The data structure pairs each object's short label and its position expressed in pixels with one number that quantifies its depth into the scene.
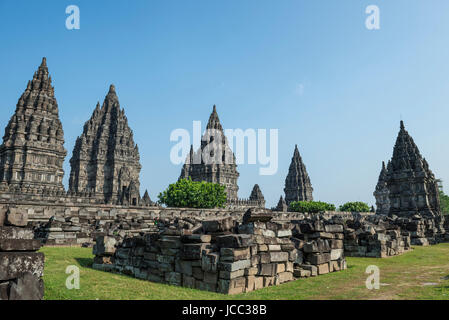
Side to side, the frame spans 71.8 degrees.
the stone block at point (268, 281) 7.64
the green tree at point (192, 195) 52.47
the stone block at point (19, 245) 4.73
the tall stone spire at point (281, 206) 66.49
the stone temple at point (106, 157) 67.19
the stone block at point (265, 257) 7.59
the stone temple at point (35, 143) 40.94
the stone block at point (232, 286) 6.54
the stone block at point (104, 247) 9.33
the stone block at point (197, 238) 7.43
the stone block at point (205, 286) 6.79
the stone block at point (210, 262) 6.79
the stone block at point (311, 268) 9.30
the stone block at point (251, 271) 7.14
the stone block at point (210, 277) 6.81
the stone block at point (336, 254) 10.37
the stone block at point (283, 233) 8.97
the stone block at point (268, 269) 7.53
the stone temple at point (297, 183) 86.62
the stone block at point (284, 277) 8.15
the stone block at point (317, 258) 9.60
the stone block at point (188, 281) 7.24
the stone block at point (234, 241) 6.87
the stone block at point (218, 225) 7.91
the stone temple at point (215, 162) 79.03
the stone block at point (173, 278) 7.54
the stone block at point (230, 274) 6.58
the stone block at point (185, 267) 7.37
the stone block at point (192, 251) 7.11
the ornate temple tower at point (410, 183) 34.84
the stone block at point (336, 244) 10.50
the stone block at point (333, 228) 11.09
